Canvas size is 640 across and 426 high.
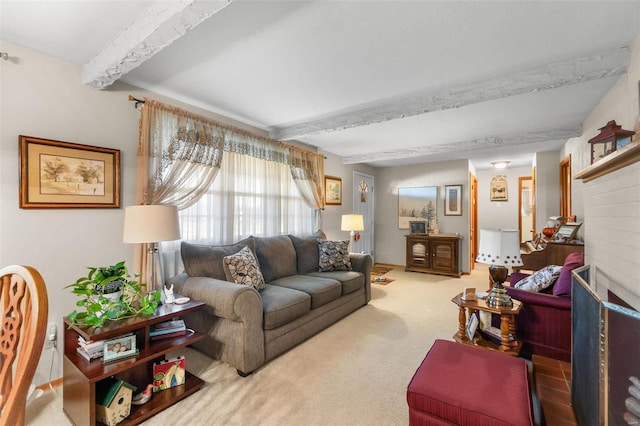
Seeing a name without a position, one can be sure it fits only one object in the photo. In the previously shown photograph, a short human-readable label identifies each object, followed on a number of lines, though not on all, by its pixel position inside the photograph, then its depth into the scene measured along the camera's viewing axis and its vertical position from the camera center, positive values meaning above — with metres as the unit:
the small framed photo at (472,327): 2.45 -1.00
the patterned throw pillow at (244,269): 2.74 -0.58
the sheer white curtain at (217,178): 2.69 +0.37
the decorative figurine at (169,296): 2.21 -0.67
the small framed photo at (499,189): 7.23 +0.61
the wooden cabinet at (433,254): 5.70 -0.86
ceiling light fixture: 6.09 +1.05
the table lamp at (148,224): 2.10 -0.10
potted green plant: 1.76 -0.59
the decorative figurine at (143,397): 1.89 -1.25
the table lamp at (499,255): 2.28 -0.35
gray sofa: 2.29 -0.83
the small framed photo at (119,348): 1.77 -0.88
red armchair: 2.35 -0.90
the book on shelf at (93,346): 1.77 -0.85
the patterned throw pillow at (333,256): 3.88 -0.62
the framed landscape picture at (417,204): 6.35 +0.18
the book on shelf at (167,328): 2.09 -0.88
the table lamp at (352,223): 4.94 -0.20
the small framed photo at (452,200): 6.04 +0.26
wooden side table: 2.27 -0.96
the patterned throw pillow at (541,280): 2.58 -0.62
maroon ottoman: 1.29 -0.88
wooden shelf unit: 1.65 -0.95
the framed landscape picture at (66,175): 2.04 +0.27
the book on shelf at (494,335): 2.39 -1.08
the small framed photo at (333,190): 5.26 +0.39
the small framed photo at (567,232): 3.53 -0.24
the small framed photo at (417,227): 6.21 -0.33
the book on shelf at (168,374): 2.03 -1.18
